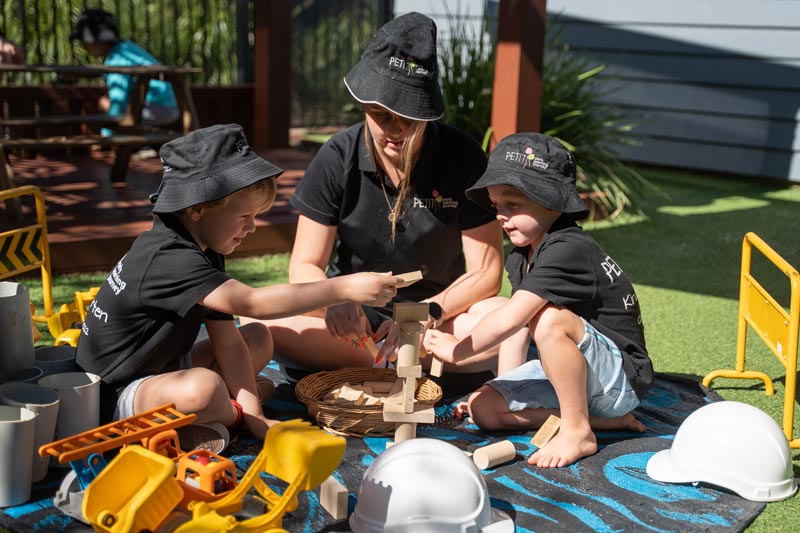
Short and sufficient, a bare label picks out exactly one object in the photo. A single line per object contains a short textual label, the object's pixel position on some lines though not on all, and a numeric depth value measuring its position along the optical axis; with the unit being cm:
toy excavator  216
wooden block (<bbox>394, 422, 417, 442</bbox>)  282
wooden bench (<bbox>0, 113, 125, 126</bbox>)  643
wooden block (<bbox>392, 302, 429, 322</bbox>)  267
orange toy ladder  236
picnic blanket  251
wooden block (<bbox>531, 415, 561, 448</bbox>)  302
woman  341
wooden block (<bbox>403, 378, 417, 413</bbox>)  274
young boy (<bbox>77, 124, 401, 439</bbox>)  268
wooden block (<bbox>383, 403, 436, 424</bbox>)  277
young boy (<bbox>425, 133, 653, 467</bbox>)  293
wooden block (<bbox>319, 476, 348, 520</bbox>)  250
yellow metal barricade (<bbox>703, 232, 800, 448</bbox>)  299
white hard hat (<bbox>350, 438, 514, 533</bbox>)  230
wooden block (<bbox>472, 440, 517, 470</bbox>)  283
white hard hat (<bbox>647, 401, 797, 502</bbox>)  267
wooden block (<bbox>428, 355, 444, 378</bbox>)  297
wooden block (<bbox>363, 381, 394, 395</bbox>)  331
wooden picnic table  580
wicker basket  300
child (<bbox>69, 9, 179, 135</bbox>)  710
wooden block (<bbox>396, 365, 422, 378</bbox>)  272
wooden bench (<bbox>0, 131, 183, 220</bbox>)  536
